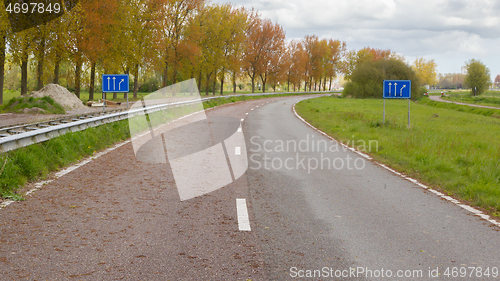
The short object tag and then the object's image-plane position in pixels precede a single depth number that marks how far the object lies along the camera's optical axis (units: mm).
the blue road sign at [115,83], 18406
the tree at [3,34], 26000
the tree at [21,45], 27750
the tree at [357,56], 107938
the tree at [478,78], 102175
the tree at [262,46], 69375
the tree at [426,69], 142750
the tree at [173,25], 44031
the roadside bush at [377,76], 69562
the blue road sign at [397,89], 19109
